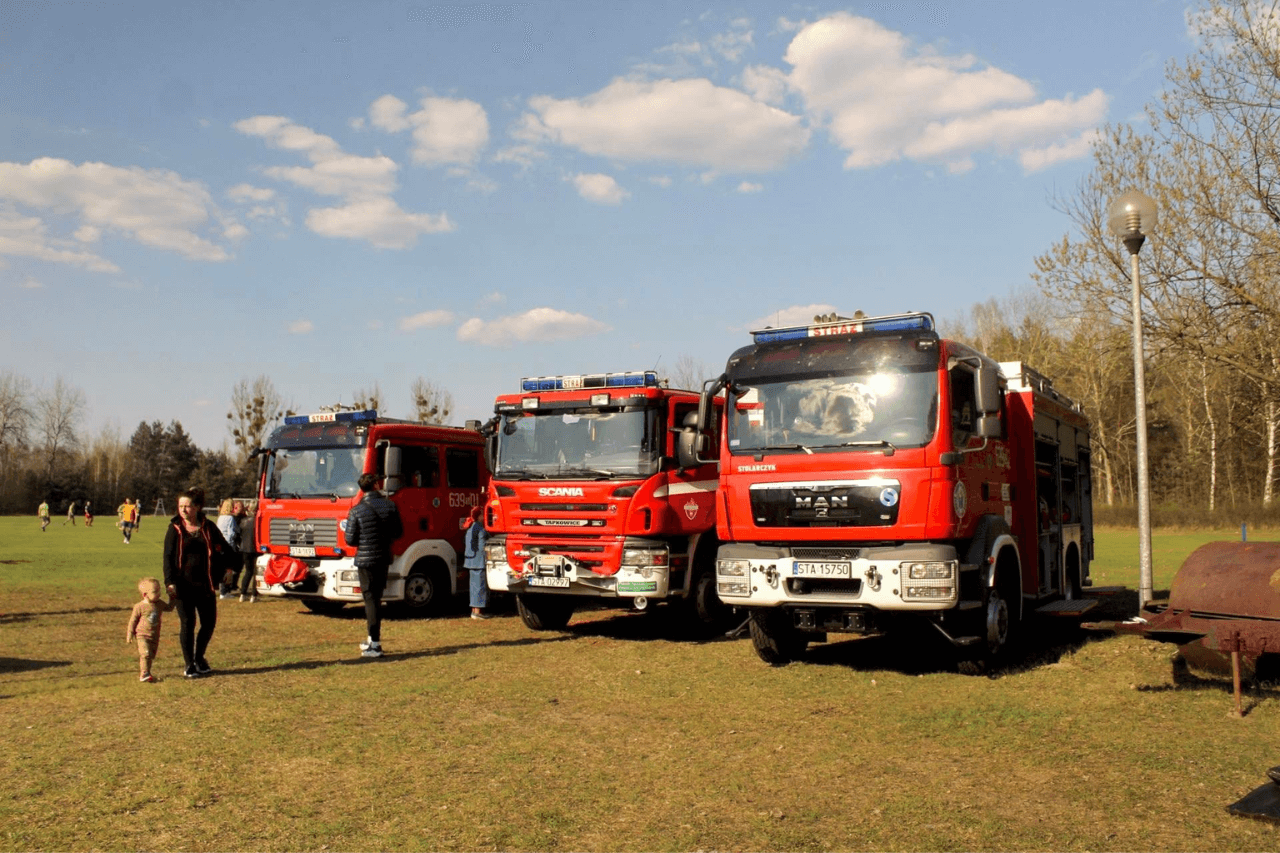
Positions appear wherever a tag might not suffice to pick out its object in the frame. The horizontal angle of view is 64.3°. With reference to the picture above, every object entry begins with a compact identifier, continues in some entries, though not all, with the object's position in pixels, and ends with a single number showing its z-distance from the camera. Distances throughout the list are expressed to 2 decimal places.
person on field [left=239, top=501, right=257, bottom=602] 16.20
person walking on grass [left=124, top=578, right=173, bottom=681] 8.95
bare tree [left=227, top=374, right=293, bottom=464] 61.94
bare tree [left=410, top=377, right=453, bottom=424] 63.93
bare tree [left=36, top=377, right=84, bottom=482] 98.06
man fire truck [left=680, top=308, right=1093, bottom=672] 8.77
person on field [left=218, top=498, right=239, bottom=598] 16.92
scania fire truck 11.43
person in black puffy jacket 10.85
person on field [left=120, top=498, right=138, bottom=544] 39.59
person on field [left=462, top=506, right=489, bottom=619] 14.17
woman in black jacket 9.28
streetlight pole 10.38
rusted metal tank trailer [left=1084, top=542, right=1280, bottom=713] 7.57
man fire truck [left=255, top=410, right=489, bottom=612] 14.09
